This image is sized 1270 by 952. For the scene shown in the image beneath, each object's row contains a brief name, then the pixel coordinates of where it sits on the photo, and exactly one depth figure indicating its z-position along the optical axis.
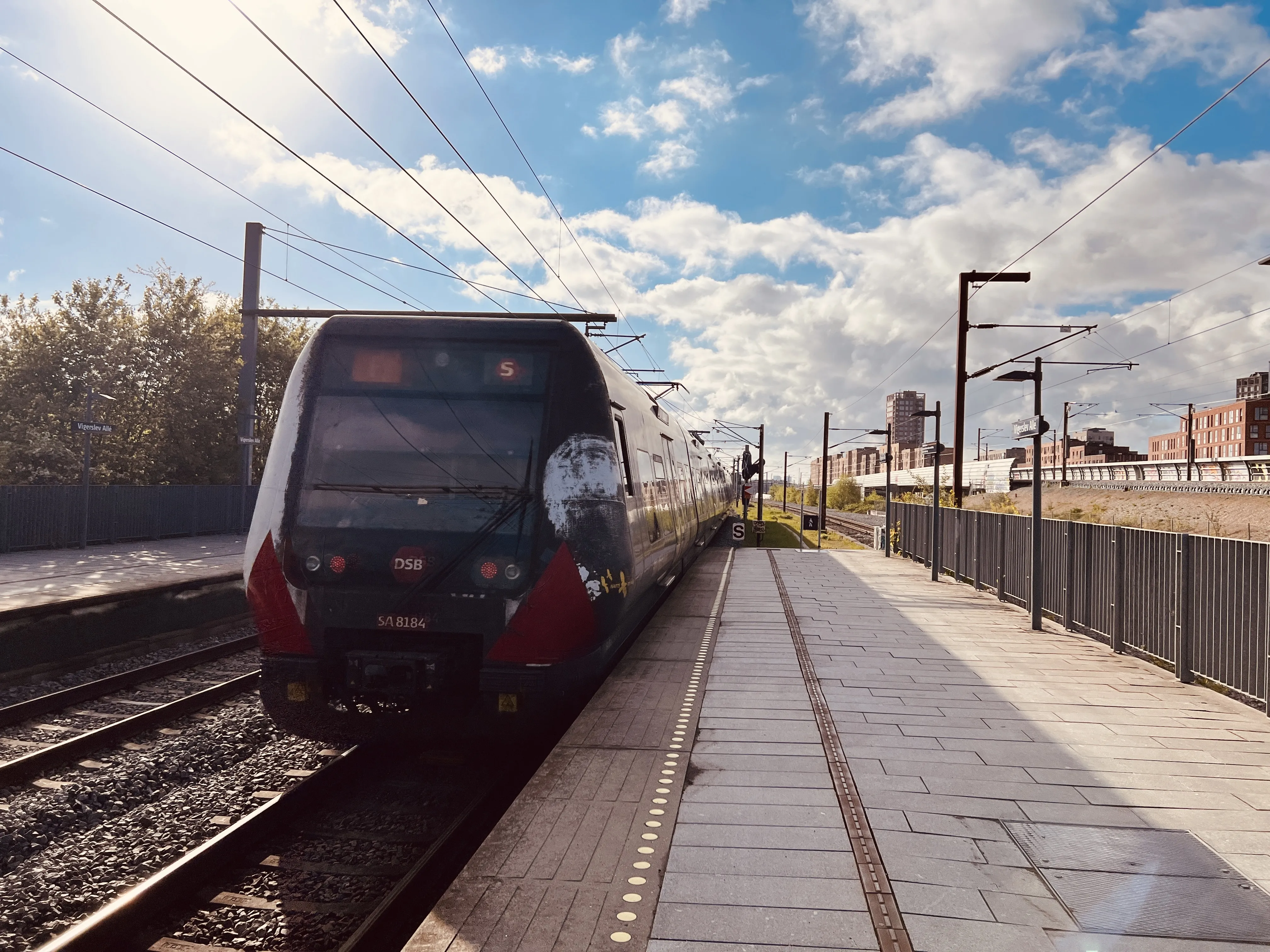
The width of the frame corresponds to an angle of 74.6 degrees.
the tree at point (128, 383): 25.95
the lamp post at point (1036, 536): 10.77
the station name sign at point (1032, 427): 11.30
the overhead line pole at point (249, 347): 21.81
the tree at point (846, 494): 92.56
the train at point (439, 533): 5.14
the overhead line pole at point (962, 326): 18.47
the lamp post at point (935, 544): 16.58
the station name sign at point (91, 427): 16.92
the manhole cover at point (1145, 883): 3.23
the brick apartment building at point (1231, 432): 98.50
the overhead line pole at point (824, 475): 38.13
